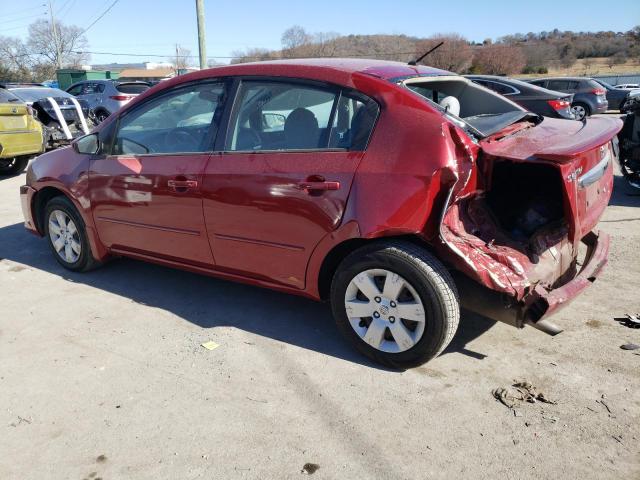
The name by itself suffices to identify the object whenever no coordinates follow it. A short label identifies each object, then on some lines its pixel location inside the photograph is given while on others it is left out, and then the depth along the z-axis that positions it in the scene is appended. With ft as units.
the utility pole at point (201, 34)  56.49
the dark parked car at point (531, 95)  36.35
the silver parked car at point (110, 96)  53.62
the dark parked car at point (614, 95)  72.64
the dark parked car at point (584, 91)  64.39
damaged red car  9.57
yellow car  29.30
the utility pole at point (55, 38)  168.64
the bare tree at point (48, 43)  210.79
